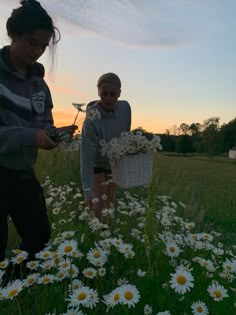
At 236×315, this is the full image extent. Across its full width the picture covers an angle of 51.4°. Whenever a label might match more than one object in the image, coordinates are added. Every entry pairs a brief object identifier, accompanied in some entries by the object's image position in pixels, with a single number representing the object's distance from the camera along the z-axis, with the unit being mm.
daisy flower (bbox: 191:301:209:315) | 966
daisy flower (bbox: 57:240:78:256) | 1143
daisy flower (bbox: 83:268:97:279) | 1157
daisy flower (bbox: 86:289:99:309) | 943
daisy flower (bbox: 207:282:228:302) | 1031
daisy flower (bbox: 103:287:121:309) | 913
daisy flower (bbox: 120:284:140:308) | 912
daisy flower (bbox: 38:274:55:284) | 1085
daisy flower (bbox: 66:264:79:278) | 1089
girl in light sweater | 2197
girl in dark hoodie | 1439
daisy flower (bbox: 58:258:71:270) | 1124
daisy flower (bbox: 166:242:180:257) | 1266
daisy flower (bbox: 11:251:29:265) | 1183
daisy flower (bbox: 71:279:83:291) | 1054
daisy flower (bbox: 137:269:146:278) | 1153
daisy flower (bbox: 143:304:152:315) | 975
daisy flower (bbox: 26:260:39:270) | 1230
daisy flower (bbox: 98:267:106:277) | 1184
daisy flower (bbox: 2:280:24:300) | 963
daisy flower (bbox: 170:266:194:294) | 985
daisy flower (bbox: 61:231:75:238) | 1322
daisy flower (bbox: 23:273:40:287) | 1075
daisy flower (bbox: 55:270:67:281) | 1099
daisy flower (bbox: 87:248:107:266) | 1166
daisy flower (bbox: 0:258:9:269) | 1122
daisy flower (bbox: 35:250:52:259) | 1196
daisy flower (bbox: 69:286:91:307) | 932
